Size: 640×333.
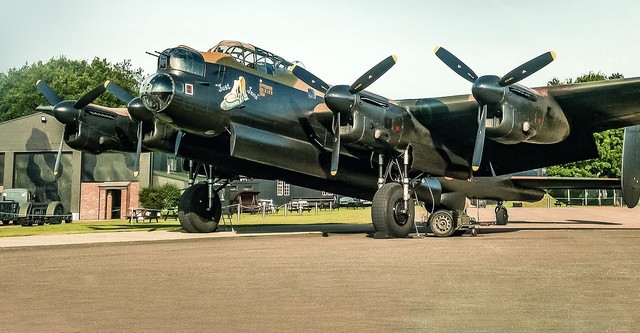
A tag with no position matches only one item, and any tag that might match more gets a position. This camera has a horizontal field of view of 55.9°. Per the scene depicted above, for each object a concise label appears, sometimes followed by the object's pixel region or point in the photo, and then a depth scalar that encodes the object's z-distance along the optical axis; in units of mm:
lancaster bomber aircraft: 18406
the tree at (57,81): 72938
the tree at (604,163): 71125
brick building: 49719
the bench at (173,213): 45219
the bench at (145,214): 38956
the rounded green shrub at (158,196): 46875
